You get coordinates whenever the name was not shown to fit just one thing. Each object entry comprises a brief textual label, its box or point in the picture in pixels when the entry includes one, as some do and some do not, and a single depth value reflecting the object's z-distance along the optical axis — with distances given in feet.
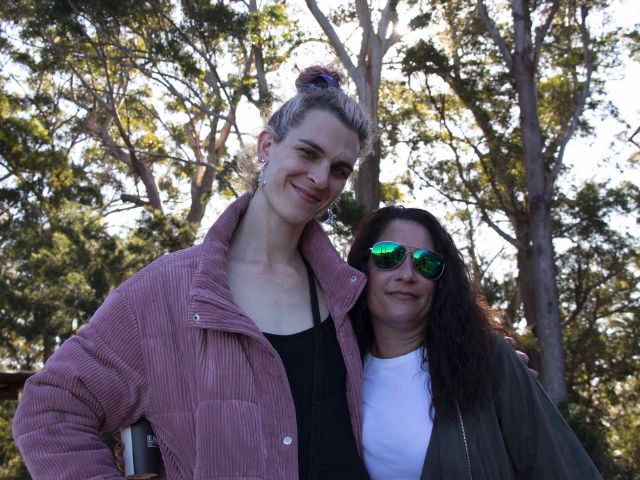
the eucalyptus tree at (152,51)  44.34
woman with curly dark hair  7.08
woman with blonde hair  5.88
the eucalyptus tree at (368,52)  45.14
